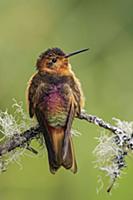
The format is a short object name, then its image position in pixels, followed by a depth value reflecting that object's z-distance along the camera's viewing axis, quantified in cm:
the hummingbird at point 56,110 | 484
